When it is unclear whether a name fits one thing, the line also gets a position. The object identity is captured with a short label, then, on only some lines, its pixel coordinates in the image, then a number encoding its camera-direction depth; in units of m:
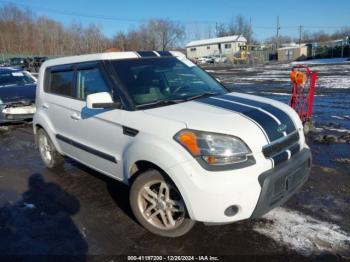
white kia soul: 3.14
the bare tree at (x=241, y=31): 112.38
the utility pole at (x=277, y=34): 80.86
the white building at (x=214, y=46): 89.38
